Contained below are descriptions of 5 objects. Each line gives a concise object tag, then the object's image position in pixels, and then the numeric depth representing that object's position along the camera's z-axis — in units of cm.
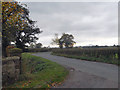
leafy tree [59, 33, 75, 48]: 5340
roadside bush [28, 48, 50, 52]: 4030
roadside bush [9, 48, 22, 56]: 718
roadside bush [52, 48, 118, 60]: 1009
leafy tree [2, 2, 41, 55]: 619
